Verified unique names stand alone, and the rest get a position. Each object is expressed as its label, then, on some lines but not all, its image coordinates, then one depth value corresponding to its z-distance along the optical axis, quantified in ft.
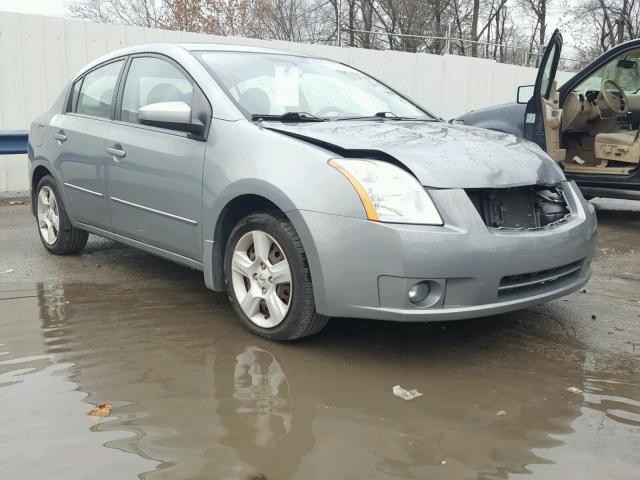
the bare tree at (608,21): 113.39
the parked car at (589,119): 23.18
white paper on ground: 9.61
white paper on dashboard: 13.43
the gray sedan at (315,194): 10.19
